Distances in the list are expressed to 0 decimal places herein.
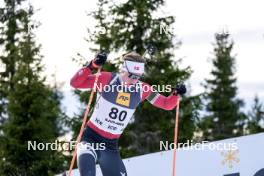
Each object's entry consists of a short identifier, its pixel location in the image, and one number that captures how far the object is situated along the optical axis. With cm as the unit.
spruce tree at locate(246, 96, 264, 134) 2500
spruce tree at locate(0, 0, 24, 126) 2456
